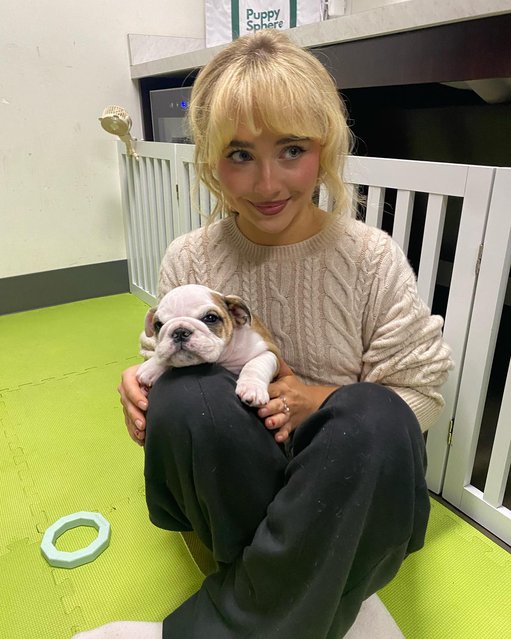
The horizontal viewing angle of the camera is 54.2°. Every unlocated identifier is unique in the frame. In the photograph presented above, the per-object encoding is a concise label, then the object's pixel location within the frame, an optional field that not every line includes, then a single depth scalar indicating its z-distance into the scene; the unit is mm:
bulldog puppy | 699
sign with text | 2107
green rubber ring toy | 935
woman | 623
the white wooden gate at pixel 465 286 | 890
